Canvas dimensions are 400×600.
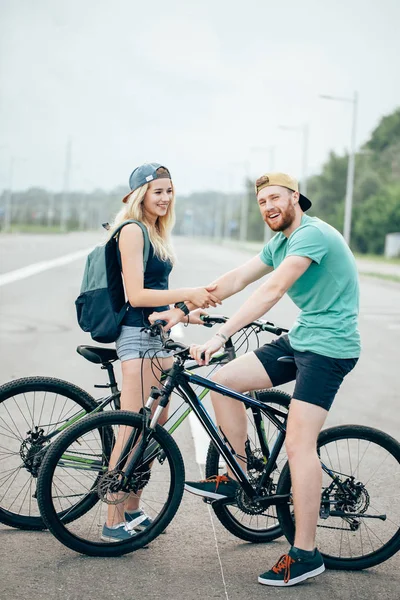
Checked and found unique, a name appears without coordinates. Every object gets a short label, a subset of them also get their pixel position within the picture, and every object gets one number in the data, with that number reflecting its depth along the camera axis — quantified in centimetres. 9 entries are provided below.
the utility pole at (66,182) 10492
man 416
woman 456
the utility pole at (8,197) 8925
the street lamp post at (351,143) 4047
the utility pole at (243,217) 8852
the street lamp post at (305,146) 5331
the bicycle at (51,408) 466
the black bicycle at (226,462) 436
